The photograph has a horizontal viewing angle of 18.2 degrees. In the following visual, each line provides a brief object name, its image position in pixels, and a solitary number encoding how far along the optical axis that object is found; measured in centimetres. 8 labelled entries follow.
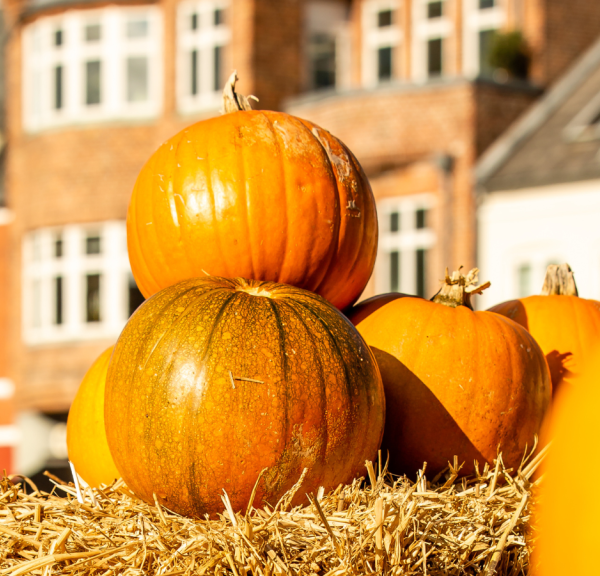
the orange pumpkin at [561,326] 563
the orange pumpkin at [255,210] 511
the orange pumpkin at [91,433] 508
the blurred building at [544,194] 2632
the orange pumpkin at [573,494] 255
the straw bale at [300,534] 366
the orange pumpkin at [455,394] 486
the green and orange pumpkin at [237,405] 408
